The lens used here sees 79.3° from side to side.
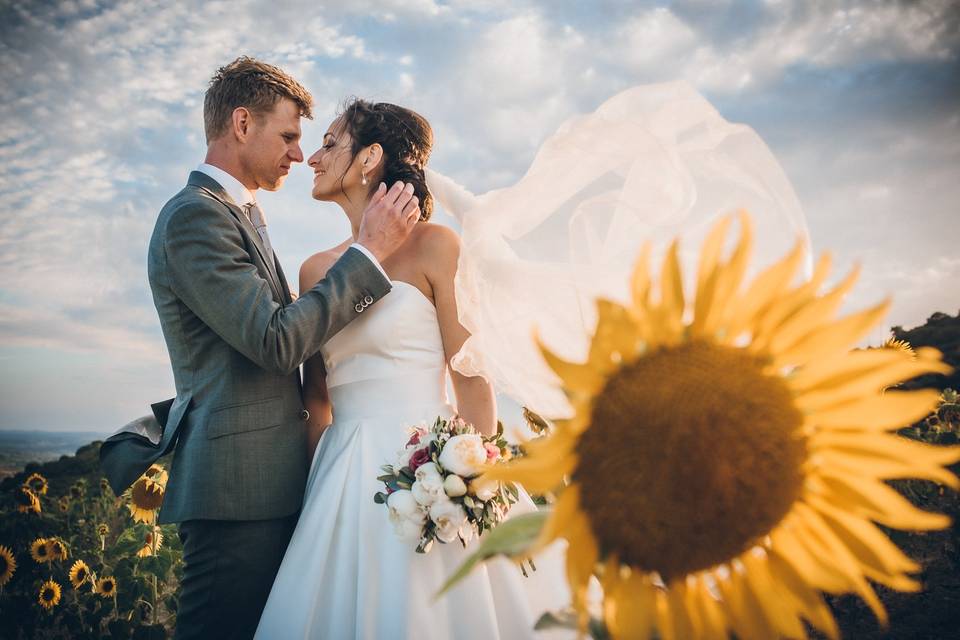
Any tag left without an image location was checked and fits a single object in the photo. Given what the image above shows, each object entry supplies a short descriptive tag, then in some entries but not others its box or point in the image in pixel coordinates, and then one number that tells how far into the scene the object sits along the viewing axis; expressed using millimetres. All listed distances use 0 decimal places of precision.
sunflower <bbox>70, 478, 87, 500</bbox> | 7023
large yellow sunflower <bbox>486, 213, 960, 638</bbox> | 776
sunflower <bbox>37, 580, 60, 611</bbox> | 4633
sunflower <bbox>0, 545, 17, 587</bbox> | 4801
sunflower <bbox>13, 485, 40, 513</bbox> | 5557
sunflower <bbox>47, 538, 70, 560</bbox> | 4941
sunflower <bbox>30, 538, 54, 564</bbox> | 4863
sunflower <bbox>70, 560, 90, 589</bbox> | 4645
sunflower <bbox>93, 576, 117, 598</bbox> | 4617
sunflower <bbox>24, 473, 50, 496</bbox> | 6004
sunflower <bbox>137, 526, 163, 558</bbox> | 4645
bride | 2283
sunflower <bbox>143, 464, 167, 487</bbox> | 4723
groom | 2545
